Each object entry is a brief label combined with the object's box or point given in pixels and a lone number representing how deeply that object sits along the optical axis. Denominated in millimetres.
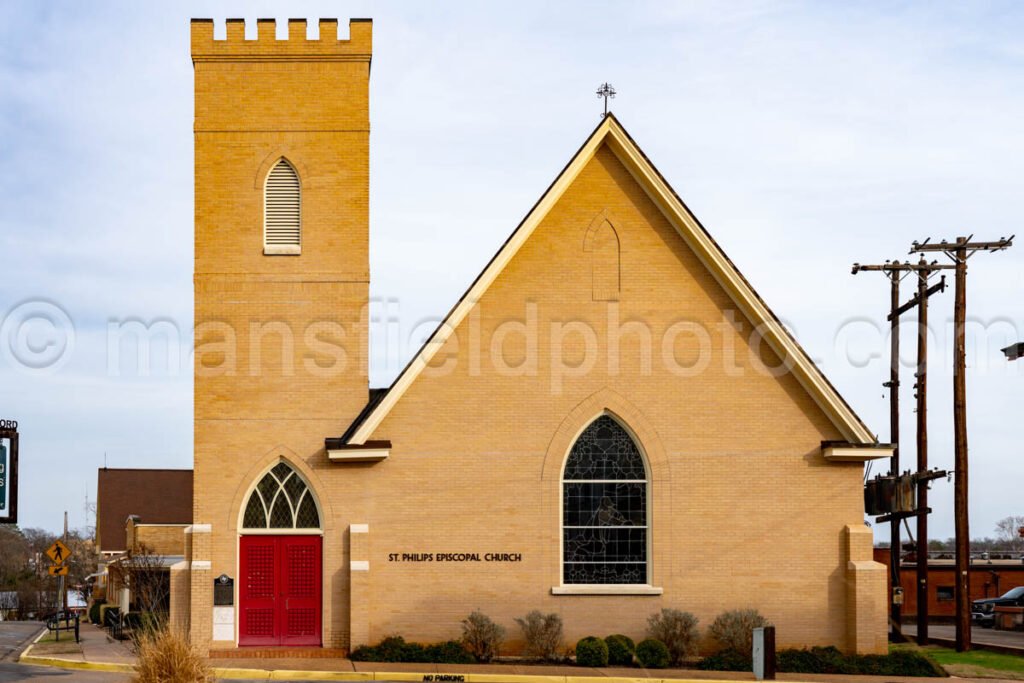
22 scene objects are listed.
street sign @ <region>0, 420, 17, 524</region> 34000
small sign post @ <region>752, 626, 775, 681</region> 19984
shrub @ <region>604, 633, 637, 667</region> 26000
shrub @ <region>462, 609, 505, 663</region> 26156
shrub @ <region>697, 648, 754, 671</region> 25916
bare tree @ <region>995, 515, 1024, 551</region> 150588
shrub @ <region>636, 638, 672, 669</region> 25875
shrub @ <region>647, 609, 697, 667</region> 26359
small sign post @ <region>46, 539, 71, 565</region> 40875
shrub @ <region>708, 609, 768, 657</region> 26297
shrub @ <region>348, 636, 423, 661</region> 25906
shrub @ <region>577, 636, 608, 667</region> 25781
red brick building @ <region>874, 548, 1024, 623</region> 53906
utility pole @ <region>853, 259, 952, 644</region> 34812
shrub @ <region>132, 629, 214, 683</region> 18000
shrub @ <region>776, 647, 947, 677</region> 25922
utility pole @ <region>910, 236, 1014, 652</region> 31938
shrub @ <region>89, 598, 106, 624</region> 47162
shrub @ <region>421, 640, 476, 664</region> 25938
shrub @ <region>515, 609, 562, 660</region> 26234
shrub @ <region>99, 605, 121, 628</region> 36750
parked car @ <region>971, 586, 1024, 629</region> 50112
